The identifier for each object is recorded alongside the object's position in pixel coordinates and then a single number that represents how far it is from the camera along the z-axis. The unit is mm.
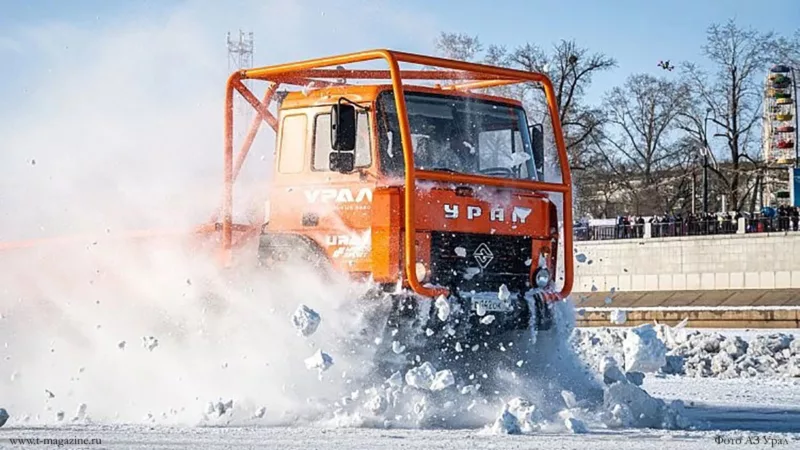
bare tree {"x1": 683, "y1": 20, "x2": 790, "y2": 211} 46062
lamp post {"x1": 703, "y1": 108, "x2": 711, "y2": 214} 45394
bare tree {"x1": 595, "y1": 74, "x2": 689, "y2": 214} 51625
